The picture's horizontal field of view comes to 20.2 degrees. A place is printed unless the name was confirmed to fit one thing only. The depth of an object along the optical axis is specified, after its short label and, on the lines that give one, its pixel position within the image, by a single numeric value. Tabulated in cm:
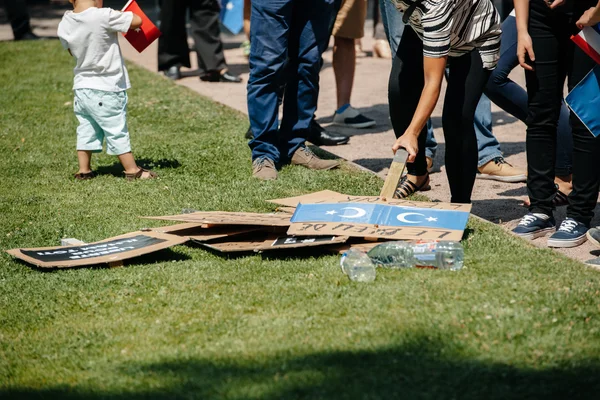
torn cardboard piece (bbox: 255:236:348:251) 785
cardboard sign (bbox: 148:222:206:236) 860
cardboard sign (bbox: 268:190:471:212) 859
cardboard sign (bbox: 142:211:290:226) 817
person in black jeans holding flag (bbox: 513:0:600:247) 869
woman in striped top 826
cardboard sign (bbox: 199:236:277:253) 809
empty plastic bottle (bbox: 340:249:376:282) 735
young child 1111
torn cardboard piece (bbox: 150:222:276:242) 840
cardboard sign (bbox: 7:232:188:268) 793
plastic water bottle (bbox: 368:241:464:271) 758
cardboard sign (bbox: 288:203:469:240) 789
